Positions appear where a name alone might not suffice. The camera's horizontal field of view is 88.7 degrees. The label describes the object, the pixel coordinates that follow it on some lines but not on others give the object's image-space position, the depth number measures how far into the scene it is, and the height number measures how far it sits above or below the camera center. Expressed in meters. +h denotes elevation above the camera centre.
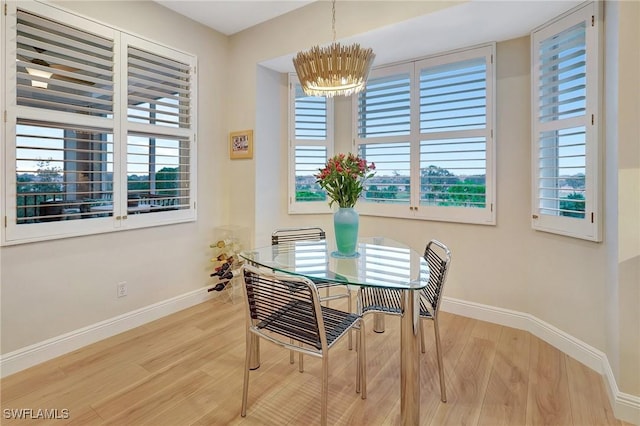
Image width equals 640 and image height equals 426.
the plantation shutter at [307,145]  3.71 +0.77
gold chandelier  1.88 +0.85
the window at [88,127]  2.17 +0.66
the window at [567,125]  2.17 +0.64
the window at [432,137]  2.94 +0.75
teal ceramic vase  2.16 -0.11
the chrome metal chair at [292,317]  1.47 -0.52
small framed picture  3.45 +0.73
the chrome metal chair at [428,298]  1.88 -0.56
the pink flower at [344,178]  2.10 +0.23
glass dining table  1.58 -0.32
